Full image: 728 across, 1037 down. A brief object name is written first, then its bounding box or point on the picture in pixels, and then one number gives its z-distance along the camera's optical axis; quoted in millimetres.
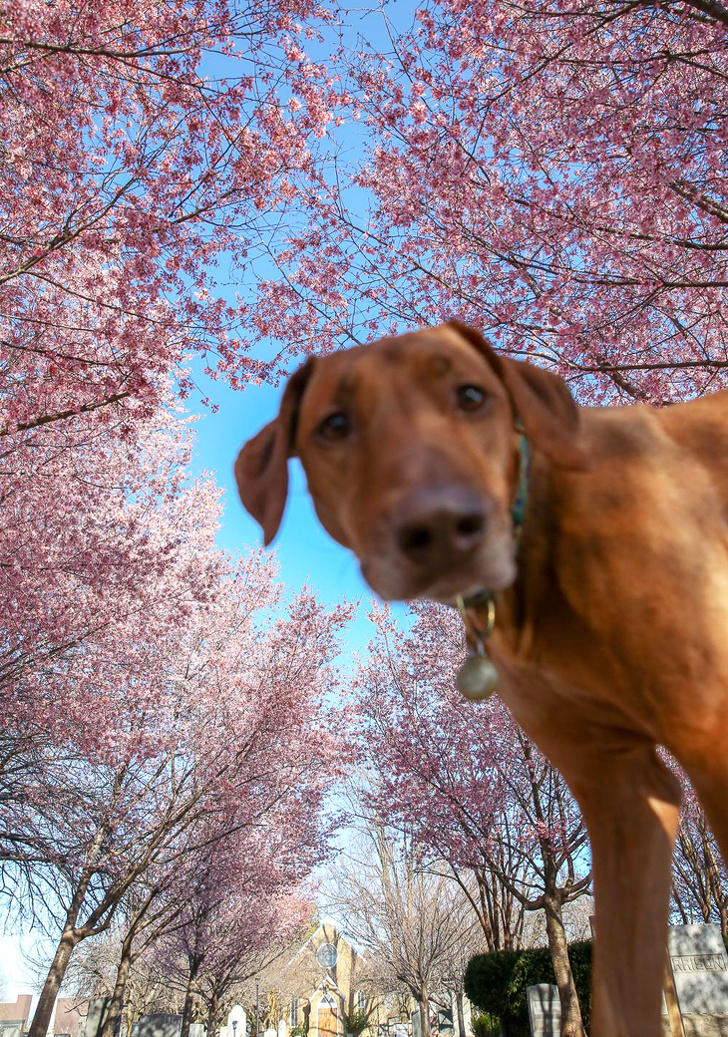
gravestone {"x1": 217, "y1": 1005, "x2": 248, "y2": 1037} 29062
